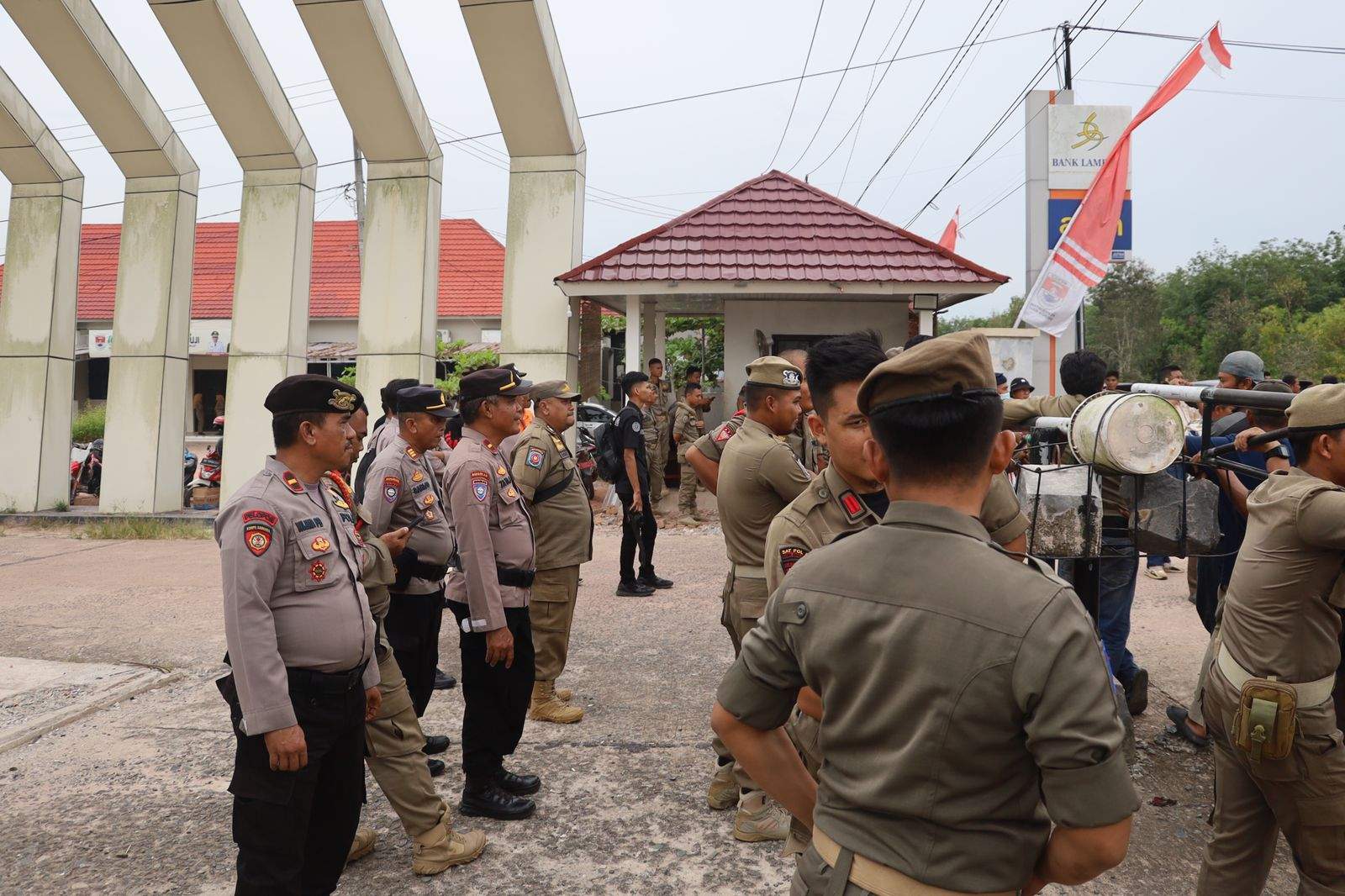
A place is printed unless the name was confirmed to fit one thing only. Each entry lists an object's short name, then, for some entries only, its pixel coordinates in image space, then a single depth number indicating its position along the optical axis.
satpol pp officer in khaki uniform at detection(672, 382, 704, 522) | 10.49
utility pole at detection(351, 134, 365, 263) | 20.39
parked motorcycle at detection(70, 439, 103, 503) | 14.80
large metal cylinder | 3.19
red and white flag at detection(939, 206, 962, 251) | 21.83
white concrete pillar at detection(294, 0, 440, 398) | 11.12
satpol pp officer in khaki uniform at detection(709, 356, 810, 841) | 3.44
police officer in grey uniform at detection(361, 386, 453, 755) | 4.00
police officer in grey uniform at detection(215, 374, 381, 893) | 2.54
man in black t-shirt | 7.88
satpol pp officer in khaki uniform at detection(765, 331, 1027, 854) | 2.47
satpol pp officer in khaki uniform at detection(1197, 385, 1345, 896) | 2.42
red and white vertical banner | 9.61
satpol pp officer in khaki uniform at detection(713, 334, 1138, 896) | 1.31
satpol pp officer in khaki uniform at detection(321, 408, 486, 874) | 3.29
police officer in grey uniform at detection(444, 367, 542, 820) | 3.77
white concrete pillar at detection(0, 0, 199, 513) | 11.72
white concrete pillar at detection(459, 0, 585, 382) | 10.99
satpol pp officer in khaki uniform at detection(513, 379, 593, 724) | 4.72
